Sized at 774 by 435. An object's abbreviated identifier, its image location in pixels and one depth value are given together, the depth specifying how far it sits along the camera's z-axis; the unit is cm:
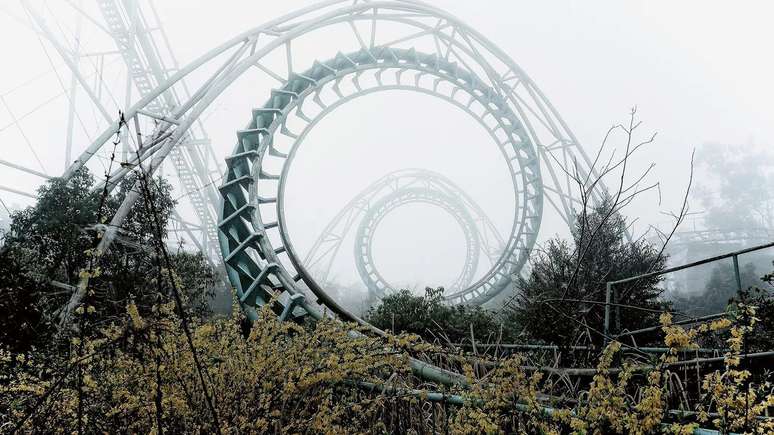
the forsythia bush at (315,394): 198
